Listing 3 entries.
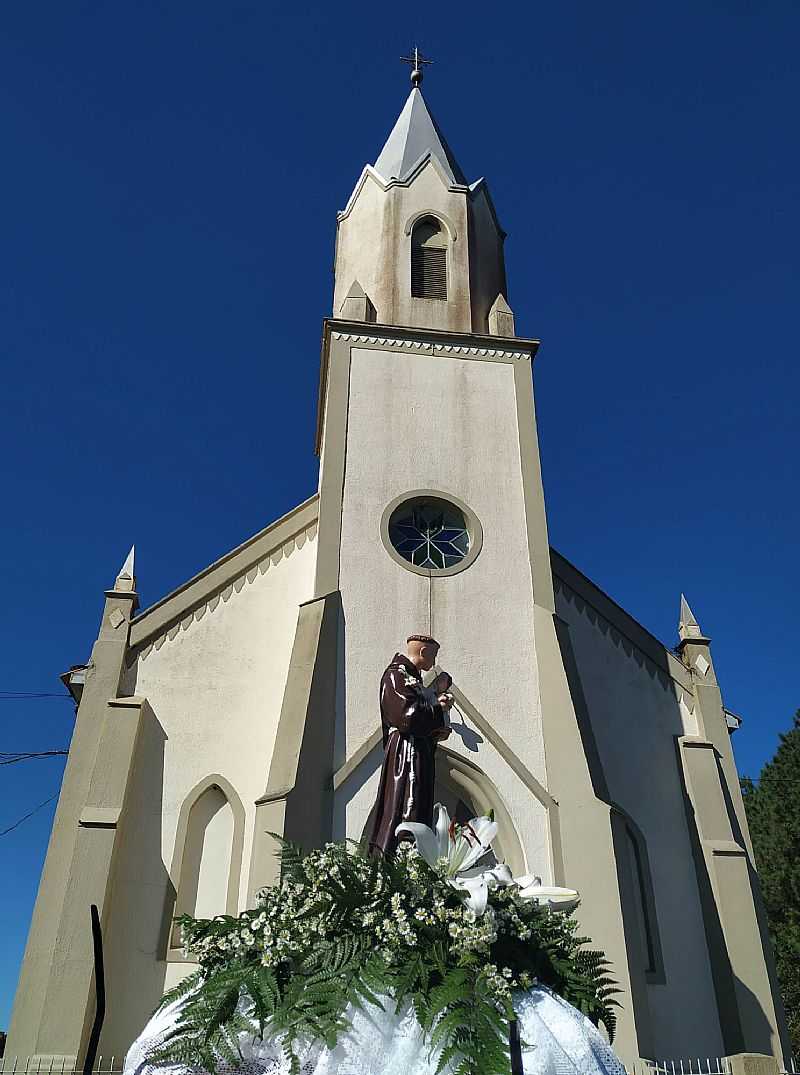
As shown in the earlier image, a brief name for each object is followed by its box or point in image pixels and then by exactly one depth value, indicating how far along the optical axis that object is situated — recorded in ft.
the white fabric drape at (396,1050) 8.18
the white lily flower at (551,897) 11.89
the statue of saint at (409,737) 21.38
